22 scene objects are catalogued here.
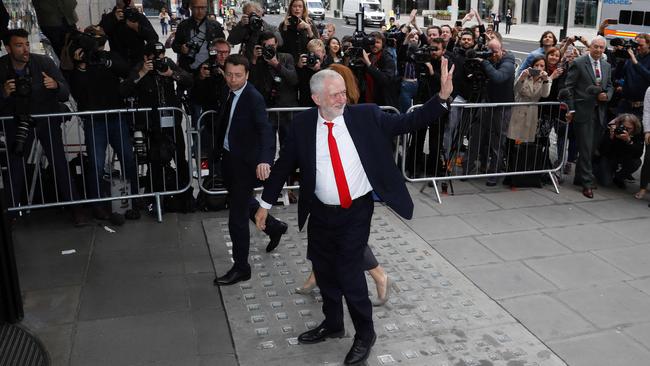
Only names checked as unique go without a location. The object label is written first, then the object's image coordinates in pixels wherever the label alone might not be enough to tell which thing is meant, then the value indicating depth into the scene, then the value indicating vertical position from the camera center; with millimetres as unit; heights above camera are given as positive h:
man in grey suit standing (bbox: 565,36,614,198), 8234 -1051
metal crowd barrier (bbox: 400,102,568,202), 8406 -1674
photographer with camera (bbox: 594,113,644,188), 8219 -1750
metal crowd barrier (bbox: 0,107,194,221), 6809 -1537
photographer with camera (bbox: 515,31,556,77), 9320 -452
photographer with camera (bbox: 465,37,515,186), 8208 -1292
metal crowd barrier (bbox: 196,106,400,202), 7426 -1472
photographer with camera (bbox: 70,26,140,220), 6816 -922
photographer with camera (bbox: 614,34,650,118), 8438 -805
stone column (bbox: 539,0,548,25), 49594 +255
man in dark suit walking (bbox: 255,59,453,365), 4223 -1046
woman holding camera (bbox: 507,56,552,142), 8352 -1052
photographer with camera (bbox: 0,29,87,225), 6234 -925
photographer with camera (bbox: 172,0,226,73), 8211 -232
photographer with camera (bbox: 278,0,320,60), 8953 -233
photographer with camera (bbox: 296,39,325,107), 8203 -669
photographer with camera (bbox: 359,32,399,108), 8555 -821
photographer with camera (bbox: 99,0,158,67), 7934 -182
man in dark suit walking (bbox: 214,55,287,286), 5320 -1056
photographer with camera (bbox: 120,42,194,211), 6770 -1064
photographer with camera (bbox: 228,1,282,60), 8328 -187
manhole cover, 4461 -2292
